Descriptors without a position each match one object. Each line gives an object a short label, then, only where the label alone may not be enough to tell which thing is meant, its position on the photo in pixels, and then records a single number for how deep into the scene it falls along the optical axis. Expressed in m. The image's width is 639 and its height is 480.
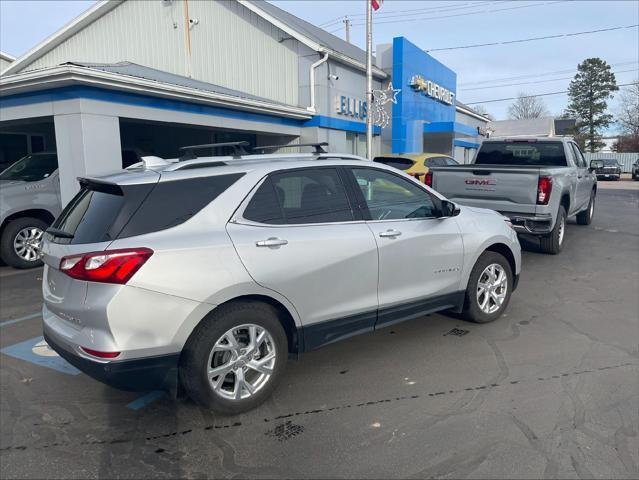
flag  15.41
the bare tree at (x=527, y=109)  84.31
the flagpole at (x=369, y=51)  14.72
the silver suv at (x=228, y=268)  2.93
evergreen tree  62.44
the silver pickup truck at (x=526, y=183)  7.38
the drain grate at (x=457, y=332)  4.82
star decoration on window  17.84
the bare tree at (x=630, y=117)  61.94
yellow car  12.79
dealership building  8.95
